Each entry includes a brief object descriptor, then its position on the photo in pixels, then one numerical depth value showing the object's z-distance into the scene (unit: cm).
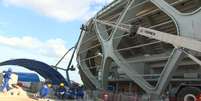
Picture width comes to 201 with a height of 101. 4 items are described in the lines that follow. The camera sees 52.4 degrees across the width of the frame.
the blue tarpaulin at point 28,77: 2445
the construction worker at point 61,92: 1754
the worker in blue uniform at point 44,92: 1566
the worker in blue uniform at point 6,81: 1660
